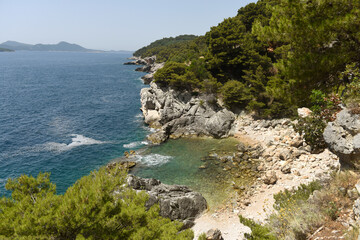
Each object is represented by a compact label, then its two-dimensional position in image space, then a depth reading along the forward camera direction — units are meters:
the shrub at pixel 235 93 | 36.50
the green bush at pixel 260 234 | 7.65
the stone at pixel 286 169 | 21.50
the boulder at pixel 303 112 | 14.59
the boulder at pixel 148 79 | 85.14
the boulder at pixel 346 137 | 8.90
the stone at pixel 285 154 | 23.53
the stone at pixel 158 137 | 33.44
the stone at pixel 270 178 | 20.73
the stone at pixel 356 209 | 7.11
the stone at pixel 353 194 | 8.31
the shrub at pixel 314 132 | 12.86
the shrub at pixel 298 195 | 11.96
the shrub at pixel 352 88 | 8.82
